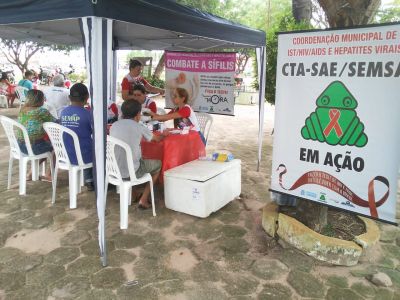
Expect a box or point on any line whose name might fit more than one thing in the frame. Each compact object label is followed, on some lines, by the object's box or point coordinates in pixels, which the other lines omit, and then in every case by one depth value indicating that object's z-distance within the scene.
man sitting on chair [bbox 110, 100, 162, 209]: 3.45
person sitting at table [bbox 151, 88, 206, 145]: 4.38
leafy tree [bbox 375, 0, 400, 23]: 8.29
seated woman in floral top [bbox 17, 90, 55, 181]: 4.10
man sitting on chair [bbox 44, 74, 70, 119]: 6.09
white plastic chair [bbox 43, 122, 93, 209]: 3.66
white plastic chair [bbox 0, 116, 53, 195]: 3.96
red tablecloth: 3.92
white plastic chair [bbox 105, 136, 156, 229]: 3.30
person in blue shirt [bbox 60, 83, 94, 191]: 3.76
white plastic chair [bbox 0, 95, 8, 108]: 11.52
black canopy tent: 2.44
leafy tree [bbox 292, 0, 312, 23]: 7.10
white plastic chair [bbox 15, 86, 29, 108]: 9.55
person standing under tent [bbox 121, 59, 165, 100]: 5.52
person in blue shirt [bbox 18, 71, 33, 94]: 9.79
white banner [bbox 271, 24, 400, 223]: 2.40
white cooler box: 3.60
